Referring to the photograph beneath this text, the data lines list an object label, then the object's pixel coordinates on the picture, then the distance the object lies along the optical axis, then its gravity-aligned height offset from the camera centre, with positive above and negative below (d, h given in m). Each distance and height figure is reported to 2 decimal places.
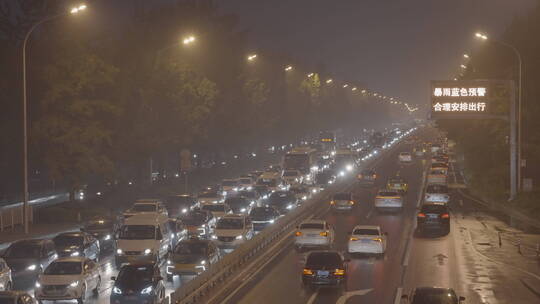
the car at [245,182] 68.64 -3.66
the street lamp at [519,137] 58.97 +0.02
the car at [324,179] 71.94 -3.57
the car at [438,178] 71.86 -3.50
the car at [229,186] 66.62 -3.82
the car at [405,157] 101.81 -2.34
